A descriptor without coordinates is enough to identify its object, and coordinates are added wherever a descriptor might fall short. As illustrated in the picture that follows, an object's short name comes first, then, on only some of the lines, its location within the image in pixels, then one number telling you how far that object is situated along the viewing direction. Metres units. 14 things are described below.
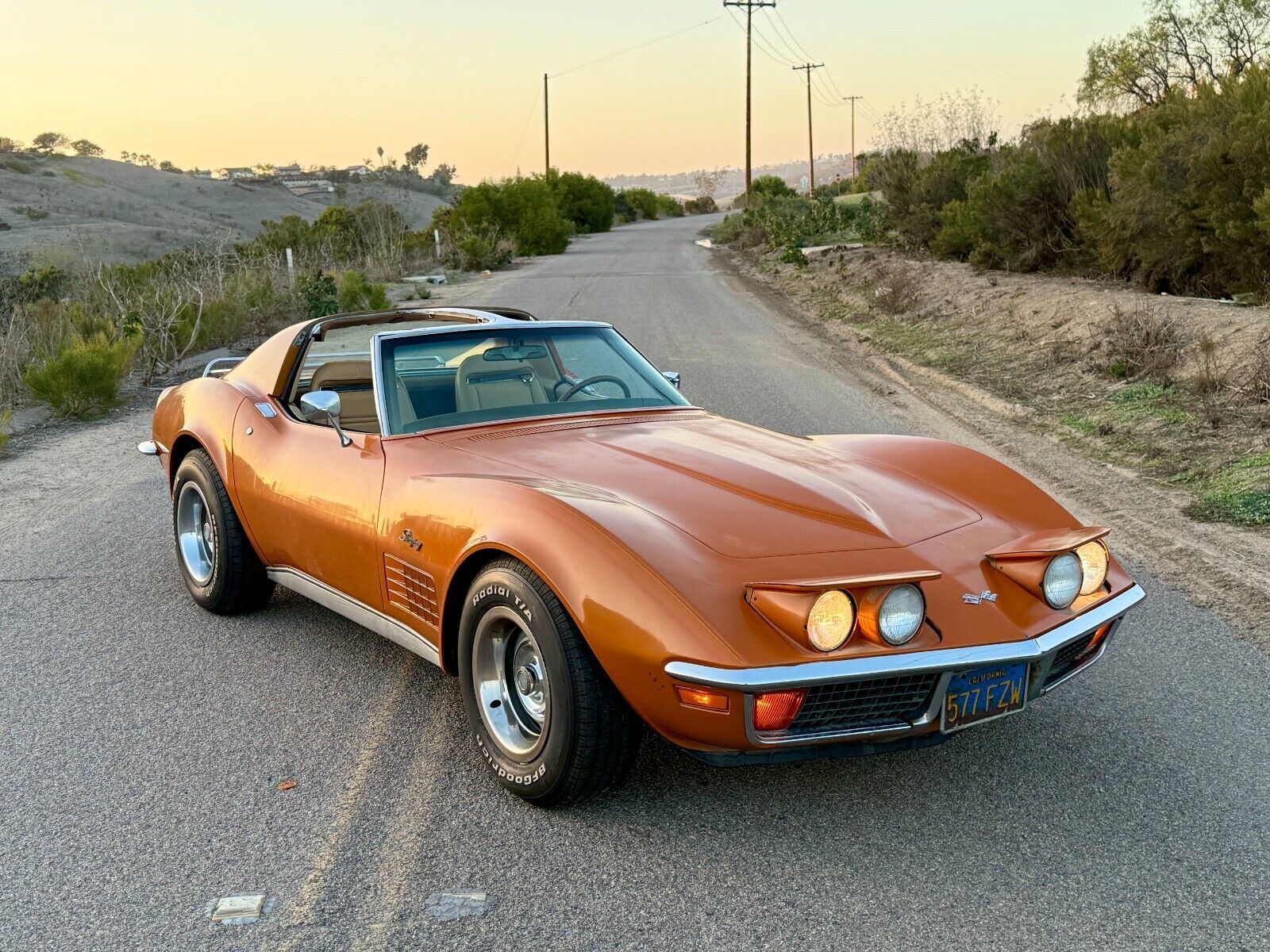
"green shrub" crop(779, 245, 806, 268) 24.58
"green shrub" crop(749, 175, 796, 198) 63.28
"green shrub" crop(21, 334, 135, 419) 10.76
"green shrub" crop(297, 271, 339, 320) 16.88
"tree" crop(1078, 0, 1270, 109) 24.17
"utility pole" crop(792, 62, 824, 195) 71.81
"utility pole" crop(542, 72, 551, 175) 68.91
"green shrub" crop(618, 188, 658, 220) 83.25
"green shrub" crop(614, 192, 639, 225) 76.18
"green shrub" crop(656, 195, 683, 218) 92.12
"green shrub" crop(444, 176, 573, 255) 37.88
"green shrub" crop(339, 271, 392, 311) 18.16
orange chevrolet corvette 2.93
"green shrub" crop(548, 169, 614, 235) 59.66
